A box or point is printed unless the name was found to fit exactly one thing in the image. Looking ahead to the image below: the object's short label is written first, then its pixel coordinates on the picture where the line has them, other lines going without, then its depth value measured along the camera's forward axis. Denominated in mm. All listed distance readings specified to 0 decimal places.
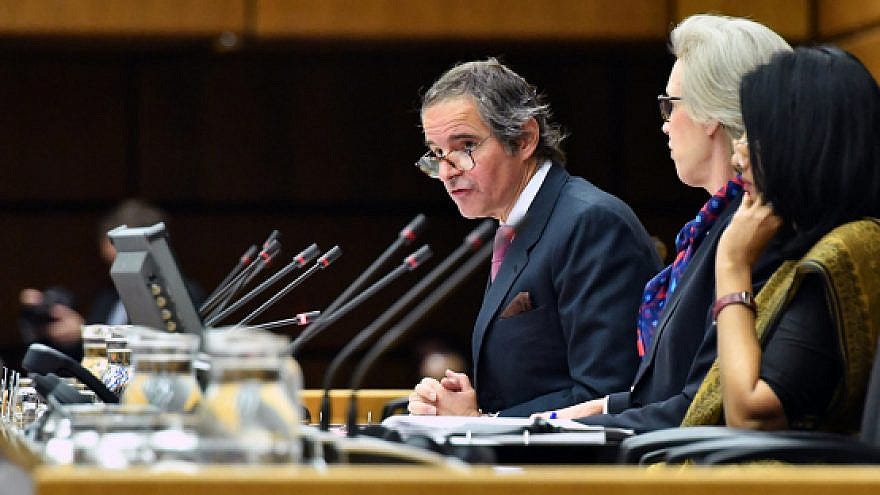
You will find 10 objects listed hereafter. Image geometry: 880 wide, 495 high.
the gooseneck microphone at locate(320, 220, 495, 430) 4238
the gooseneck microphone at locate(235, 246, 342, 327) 6590
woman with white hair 5543
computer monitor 5785
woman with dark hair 4719
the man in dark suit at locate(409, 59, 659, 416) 6707
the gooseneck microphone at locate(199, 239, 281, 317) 6652
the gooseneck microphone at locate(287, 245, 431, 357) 5348
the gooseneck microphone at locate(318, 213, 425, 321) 5242
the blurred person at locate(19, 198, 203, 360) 10984
